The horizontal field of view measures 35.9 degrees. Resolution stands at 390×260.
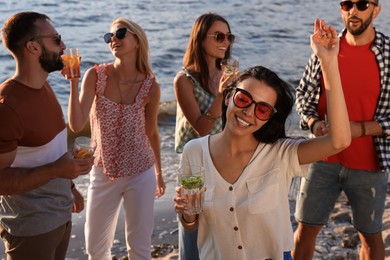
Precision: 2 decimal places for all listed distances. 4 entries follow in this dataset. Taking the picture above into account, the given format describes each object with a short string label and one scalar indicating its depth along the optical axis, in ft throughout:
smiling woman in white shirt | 10.14
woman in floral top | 15.26
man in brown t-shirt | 11.56
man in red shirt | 14.17
